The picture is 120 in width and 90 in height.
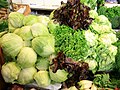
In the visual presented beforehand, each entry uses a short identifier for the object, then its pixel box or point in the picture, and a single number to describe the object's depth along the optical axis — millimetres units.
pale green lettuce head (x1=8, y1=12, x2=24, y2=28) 1988
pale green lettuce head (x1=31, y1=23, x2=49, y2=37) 1918
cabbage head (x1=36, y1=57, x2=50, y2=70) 1899
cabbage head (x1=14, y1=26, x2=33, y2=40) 1904
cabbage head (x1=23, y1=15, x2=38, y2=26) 2033
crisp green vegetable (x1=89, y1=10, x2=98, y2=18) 2302
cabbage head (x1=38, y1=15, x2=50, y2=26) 2064
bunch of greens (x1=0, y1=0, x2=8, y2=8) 4172
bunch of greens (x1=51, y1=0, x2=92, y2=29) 1992
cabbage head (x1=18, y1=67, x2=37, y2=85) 1889
